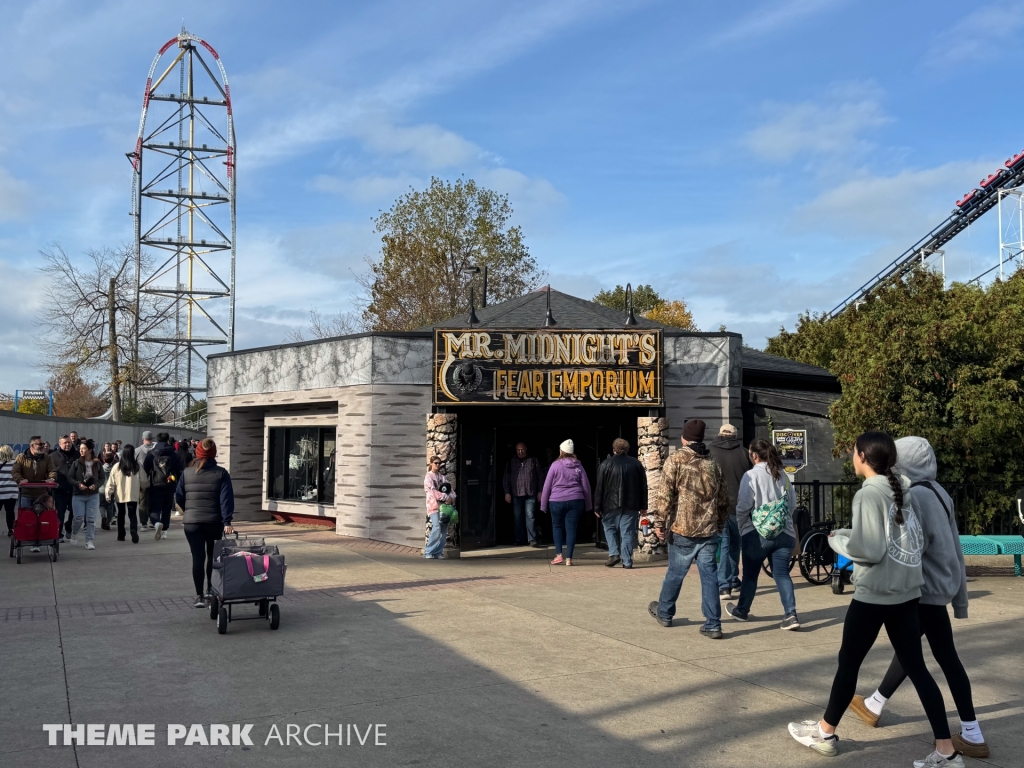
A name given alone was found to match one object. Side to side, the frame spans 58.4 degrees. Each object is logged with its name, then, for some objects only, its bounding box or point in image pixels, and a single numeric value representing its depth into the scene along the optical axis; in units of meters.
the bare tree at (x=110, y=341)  42.41
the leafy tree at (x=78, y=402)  56.91
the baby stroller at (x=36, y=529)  12.04
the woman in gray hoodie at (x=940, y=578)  4.78
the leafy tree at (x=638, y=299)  51.91
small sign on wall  12.38
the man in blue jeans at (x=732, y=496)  9.56
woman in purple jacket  12.60
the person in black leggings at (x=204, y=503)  8.67
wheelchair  10.60
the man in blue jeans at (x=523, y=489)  15.18
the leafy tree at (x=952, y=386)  12.37
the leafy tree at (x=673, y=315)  51.19
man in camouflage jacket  7.80
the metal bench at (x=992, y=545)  10.81
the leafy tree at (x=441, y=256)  41.28
